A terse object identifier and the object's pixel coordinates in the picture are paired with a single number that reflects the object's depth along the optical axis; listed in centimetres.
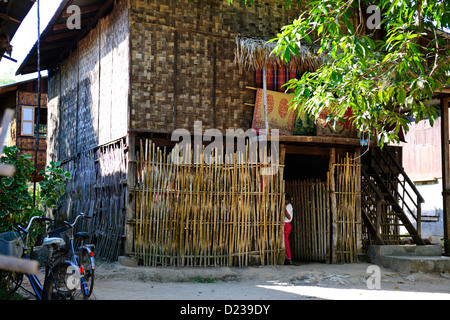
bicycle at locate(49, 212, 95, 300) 507
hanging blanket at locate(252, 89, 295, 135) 959
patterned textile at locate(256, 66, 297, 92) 972
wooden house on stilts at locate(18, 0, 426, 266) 825
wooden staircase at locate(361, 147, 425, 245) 981
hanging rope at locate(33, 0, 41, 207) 960
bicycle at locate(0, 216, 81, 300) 503
